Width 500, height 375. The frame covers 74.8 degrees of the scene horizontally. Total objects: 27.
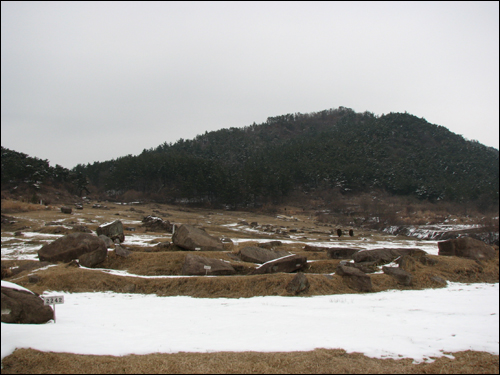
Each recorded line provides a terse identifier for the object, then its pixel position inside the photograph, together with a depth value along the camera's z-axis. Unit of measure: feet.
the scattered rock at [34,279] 45.11
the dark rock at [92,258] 53.72
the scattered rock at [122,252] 57.26
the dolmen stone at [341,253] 61.41
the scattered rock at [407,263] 49.73
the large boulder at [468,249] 60.90
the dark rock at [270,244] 75.00
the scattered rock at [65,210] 134.82
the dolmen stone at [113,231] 77.36
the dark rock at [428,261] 53.67
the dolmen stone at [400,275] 45.42
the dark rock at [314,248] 73.00
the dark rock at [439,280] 46.19
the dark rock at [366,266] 49.88
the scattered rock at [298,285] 40.35
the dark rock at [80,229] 90.48
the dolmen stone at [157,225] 110.98
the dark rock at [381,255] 55.62
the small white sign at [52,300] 25.45
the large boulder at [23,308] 24.09
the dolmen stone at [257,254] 57.69
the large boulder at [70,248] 56.75
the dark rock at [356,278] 42.70
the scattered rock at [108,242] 64.99
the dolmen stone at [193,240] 63.41
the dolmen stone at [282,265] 48.67
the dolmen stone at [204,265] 48.65
